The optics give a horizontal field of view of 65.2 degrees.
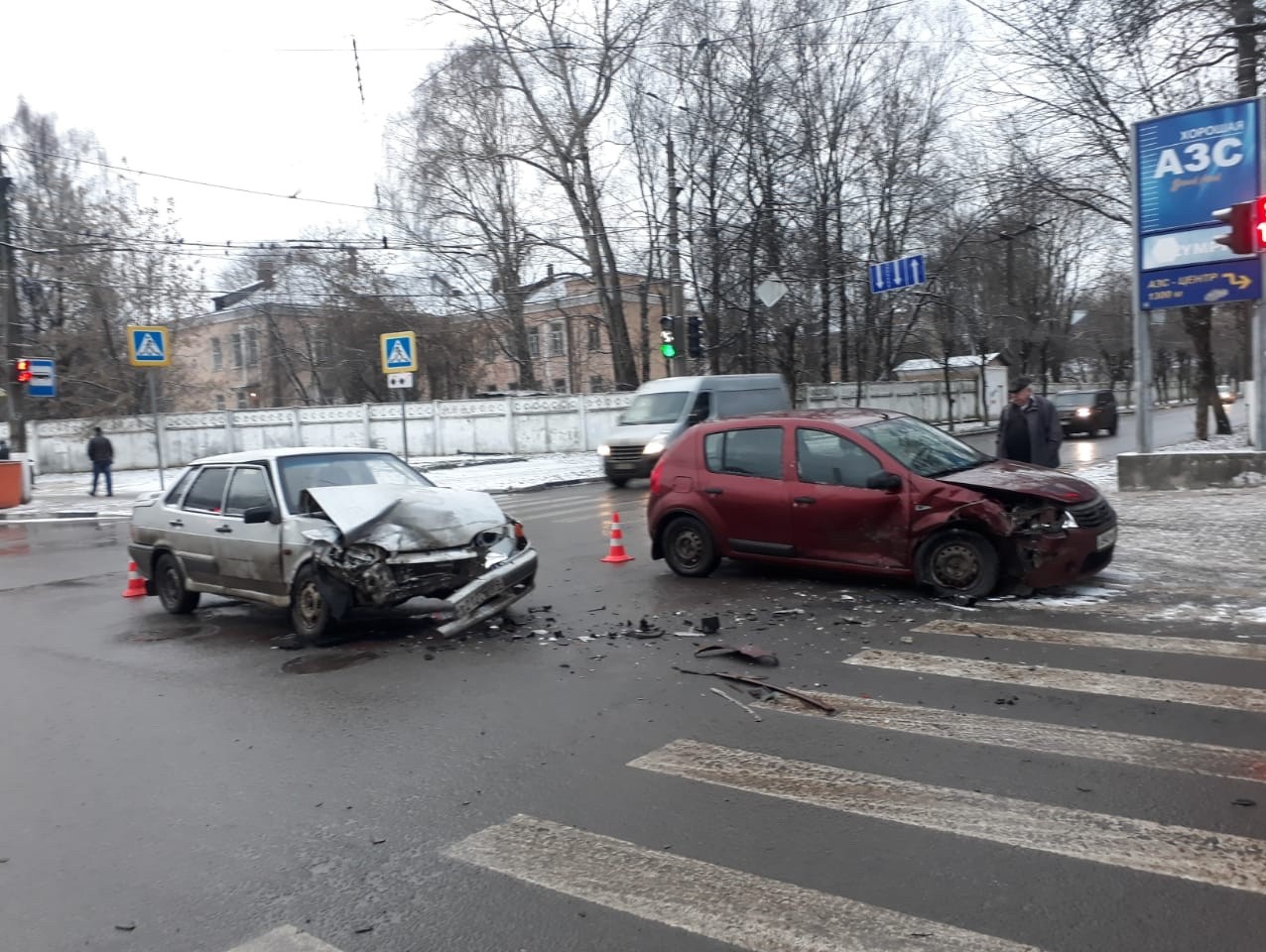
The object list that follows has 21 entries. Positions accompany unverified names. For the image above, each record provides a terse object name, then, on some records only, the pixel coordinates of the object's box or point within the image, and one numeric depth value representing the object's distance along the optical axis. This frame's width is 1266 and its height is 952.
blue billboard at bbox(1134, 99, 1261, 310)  13.77
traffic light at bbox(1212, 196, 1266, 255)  11.92
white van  21.05
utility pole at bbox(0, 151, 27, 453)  25.55
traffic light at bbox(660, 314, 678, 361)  26.52
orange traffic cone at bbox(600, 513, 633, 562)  11.29
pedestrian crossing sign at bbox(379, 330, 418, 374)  23.16
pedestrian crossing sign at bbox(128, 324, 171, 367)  22.02
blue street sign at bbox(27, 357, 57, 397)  25.47
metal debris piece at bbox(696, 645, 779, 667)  6.64
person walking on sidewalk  26.19
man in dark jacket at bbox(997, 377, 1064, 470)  11.23
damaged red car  8.00
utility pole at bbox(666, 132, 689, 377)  27.09
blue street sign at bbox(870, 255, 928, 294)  27.00
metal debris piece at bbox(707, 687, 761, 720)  5.59
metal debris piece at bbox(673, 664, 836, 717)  5.65
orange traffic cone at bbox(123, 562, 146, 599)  10.88
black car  34.03
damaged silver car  7.74
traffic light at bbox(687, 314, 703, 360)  26.23
